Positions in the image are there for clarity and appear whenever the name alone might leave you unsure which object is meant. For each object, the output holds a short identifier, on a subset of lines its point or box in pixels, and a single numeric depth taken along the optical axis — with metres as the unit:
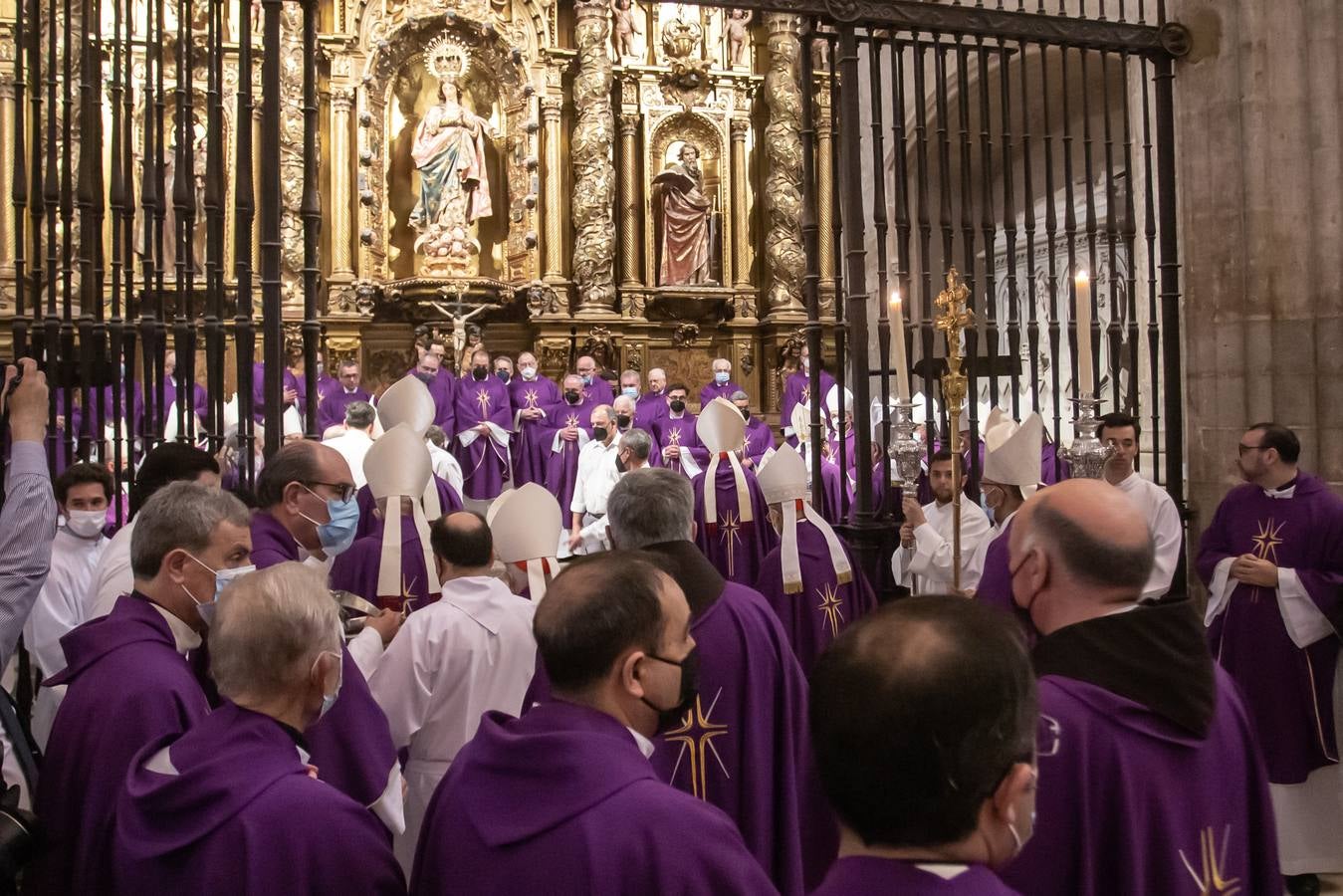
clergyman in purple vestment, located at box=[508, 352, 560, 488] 12.73
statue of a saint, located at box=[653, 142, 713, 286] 15.50
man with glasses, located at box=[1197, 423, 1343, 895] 5.23
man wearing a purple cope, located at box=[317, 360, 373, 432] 12.34
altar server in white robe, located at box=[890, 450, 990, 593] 5.49
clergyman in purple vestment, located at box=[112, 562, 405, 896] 2.00
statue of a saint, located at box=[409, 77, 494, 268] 15.05
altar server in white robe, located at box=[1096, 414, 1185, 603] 5.72
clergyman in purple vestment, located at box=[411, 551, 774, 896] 1.83
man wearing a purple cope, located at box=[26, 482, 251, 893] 2.56
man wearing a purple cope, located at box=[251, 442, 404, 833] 2.97
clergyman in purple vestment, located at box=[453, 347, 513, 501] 12.55
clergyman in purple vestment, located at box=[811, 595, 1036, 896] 1.48
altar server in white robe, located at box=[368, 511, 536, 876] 3.79
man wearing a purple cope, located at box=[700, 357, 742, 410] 14.23
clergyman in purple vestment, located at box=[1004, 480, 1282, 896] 2.16
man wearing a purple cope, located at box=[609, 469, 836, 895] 3.60
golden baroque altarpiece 14.86
